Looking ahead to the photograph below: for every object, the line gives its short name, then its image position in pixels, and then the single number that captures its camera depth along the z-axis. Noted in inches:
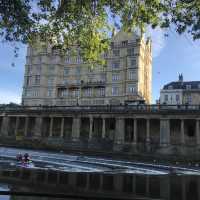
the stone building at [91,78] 2918.3
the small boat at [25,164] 1043.0
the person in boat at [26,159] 1083.7
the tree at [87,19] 516.1
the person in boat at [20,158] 1113.1
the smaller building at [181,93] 3388.3
